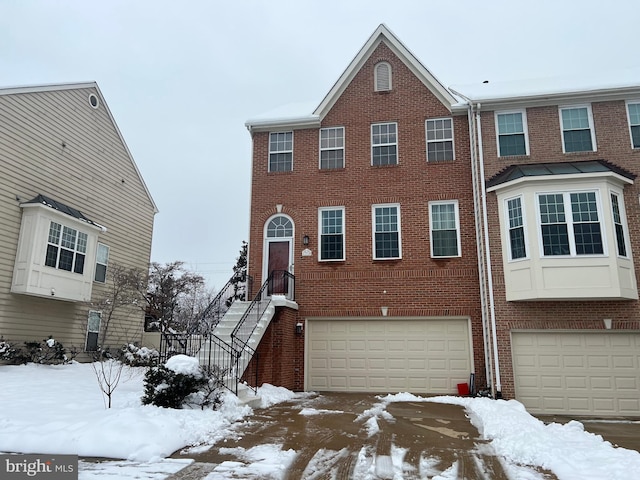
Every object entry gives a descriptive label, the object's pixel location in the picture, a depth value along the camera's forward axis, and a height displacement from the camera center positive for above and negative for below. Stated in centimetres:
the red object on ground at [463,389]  1308 -155
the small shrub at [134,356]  1462 -74
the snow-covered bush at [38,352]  1333 -58
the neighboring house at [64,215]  1398 +405
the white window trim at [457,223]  1419 +345
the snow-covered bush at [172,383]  810 -88
